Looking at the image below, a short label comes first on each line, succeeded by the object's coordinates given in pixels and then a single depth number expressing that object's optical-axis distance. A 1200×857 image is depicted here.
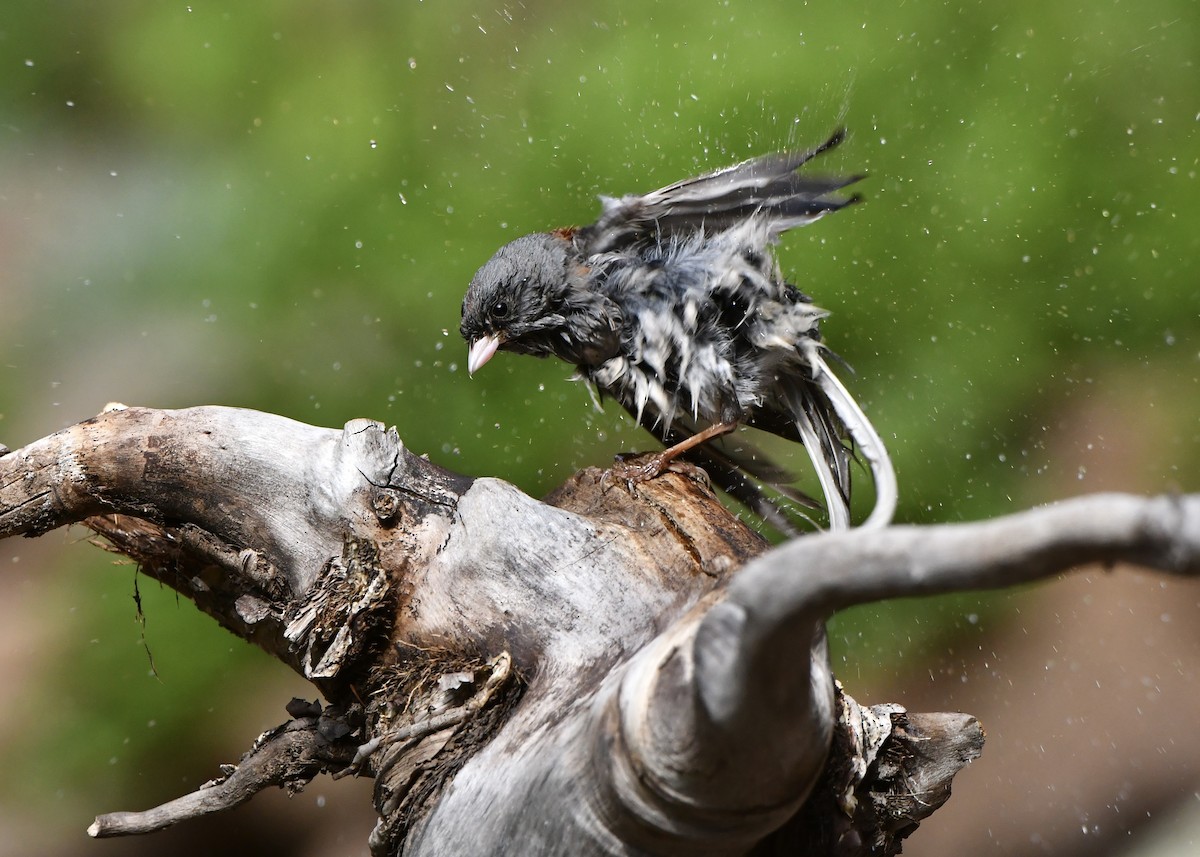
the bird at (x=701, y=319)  3.22
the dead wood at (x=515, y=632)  2.89
